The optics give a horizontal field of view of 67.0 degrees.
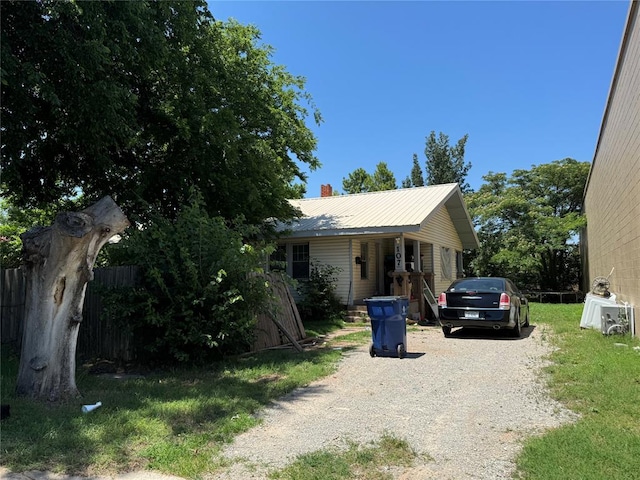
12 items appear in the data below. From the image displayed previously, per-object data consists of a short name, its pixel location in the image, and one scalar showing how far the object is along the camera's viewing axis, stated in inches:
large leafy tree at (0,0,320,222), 315.9
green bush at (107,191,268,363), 306.3
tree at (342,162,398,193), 1654.8
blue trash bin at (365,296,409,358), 349.7
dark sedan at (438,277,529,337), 426.6
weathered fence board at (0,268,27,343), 349.7
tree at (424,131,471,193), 1692.9
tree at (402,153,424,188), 1724.9
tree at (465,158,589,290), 1071.0
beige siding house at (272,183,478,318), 623.5
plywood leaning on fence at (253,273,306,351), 381.2
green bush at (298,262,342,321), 614.5
